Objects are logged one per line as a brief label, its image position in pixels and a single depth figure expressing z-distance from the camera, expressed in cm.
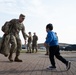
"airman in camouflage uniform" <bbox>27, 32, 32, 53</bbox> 1216
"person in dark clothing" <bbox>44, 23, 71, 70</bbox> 441
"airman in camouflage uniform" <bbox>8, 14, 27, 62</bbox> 566
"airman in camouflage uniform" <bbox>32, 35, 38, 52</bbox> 1274
